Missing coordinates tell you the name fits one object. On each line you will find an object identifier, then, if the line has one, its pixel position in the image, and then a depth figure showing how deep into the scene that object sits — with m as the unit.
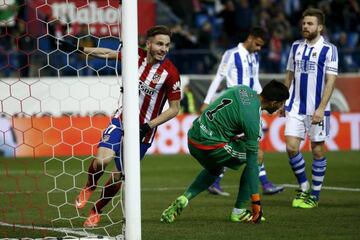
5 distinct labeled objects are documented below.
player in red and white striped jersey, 17.62
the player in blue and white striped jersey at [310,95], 21.00
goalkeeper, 17.22
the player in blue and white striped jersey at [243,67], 24.53
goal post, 14.48
